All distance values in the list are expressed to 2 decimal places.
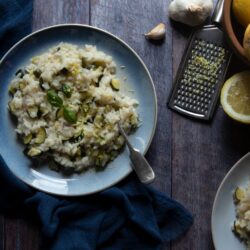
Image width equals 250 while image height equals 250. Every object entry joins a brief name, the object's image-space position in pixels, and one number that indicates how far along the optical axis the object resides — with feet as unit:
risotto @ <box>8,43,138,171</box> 4.69
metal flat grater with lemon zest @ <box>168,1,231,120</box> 5.08
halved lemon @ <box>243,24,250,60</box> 4.40
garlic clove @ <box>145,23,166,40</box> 5.10
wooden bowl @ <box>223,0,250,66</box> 4.58
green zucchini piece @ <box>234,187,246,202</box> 4.91
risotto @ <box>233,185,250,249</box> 4.86
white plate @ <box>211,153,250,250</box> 4.86
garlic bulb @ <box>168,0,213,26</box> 4.93
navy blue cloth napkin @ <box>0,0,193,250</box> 4.79
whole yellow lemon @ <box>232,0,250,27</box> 4.46
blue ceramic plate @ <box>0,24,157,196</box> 4.85
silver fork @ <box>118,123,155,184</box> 4.75
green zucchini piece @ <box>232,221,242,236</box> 4.91
